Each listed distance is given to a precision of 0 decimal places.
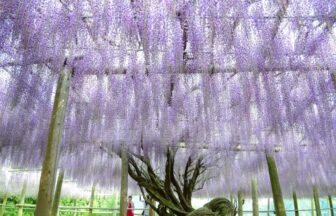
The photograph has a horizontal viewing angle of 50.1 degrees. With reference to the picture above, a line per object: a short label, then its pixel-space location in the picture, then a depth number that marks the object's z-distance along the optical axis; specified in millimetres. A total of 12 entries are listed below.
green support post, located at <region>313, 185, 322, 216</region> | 10295
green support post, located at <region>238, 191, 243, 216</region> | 10480
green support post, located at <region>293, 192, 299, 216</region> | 11022
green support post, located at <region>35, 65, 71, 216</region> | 3396
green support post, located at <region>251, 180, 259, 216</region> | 8696
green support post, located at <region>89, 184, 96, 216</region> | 11255
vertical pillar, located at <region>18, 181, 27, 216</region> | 10485
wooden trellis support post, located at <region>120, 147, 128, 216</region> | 5816
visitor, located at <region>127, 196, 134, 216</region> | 8503
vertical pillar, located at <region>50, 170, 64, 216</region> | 8086
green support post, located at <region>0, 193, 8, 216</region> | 11186
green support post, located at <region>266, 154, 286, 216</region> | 5894
